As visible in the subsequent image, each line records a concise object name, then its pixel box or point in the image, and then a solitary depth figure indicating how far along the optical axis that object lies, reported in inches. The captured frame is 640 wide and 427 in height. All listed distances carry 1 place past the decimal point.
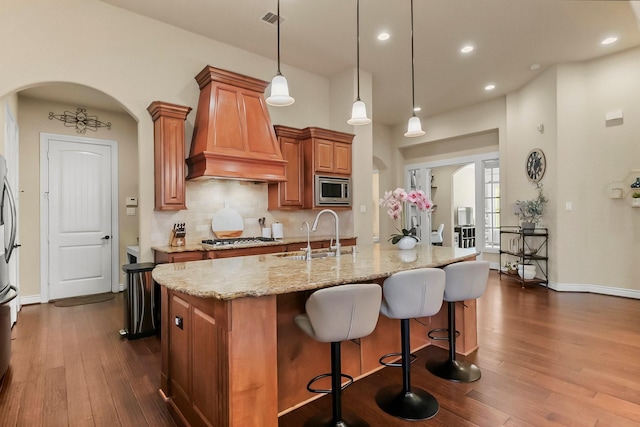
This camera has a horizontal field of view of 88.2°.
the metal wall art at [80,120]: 187.8
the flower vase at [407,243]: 119.0
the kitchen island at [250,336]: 57.7
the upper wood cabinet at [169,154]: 140.7
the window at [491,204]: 253.3
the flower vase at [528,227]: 203.9
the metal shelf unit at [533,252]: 201.2
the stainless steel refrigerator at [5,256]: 91.0
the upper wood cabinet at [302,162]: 179.8
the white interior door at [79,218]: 184.4
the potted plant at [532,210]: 203.5
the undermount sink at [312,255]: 100.2
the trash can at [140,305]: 125.5
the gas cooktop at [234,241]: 144.1
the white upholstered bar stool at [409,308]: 74.0
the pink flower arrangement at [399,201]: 117.6
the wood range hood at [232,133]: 143.9
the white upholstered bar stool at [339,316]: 61.5
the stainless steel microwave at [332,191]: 183.3
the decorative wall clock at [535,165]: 203.9
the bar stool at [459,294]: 89.2
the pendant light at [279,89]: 96.8
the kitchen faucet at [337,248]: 100.8
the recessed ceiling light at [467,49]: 168.9
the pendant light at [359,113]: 112.3
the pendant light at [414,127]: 125.7
